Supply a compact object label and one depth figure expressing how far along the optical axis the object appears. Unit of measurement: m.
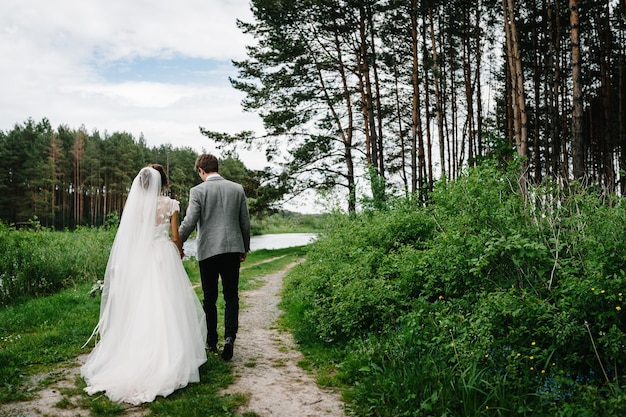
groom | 4.89
